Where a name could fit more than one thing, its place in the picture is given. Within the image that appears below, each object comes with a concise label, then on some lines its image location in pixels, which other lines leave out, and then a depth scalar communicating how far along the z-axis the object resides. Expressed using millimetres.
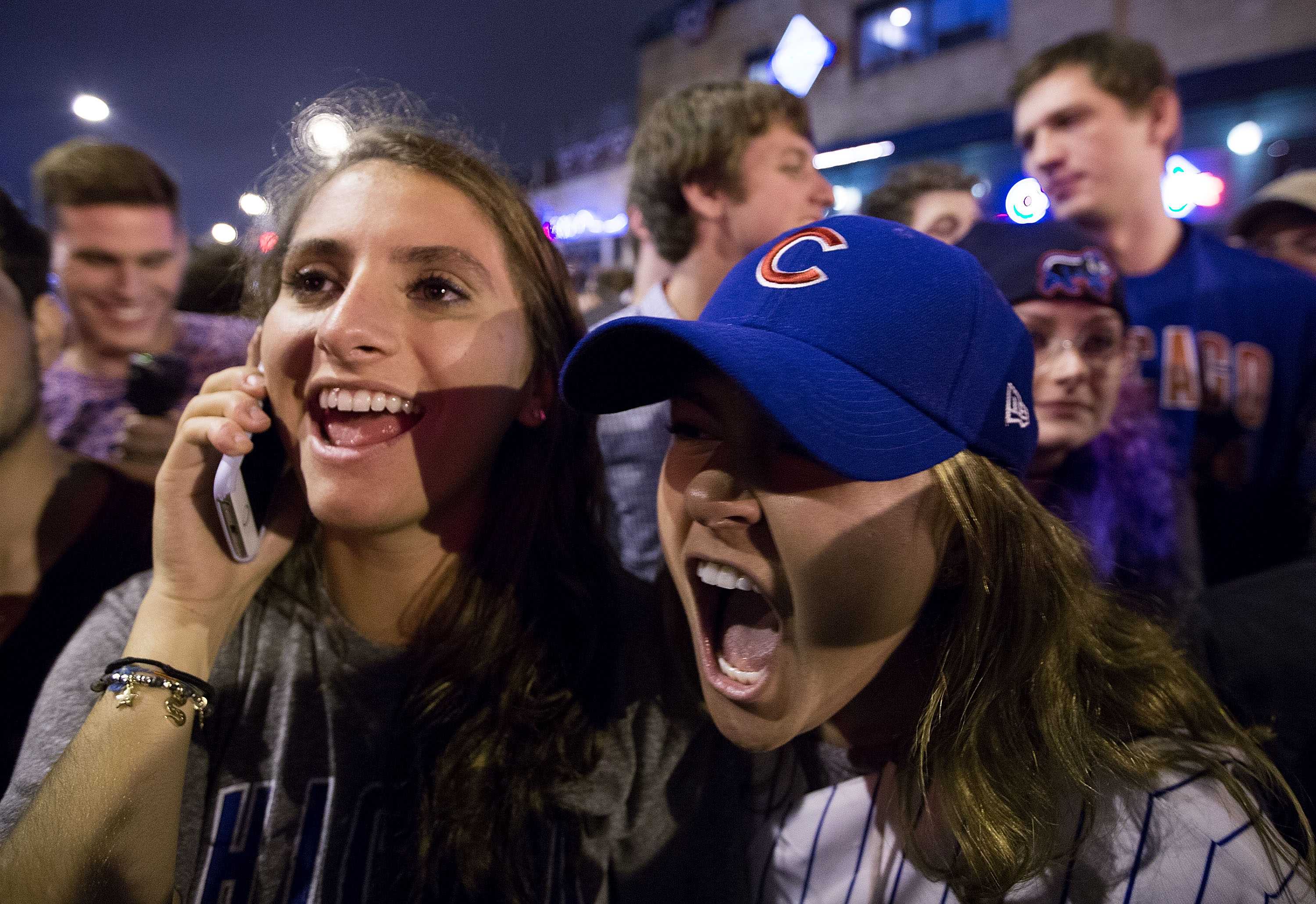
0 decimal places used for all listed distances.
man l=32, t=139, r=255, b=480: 652
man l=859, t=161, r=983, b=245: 1089
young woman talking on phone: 390
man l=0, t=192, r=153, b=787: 518
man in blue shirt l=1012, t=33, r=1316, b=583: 724
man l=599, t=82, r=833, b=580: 828
